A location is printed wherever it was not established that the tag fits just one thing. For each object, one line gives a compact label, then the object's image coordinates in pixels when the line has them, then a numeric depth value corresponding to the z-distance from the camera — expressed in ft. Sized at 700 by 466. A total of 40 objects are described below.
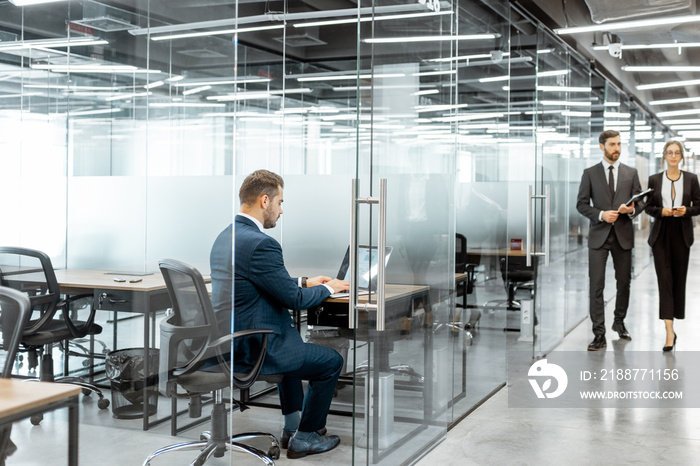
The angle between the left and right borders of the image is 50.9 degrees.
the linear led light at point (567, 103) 20.81
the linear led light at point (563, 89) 20.66
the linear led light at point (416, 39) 10.33
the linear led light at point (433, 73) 11.85
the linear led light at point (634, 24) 19.92
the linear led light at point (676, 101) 40.68
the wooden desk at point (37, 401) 6.26
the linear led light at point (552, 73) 20.44
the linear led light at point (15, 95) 9.57
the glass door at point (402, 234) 10.23
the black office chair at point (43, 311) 9.72
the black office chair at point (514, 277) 18.58
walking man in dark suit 21.11
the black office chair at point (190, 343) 10.33
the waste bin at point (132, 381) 10.35
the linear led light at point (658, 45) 23.18
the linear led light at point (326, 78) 22.85
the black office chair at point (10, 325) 7.75
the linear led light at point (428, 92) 11.93
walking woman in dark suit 20.22
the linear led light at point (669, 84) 34.50
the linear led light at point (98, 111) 11.18
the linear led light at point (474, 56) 15.55
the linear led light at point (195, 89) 12.04
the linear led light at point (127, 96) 11.62
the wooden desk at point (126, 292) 10.34
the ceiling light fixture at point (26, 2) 9.47
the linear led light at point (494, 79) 16.89
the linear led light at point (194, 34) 10.44
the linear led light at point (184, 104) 11.66
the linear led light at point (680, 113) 44.24
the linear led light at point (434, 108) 12.06
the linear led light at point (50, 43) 9.68
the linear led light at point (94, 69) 10.45
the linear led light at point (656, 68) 30.27
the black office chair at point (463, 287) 14.78
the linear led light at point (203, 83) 11.55
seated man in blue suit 11.57
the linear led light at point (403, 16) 10.16
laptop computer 10.07
